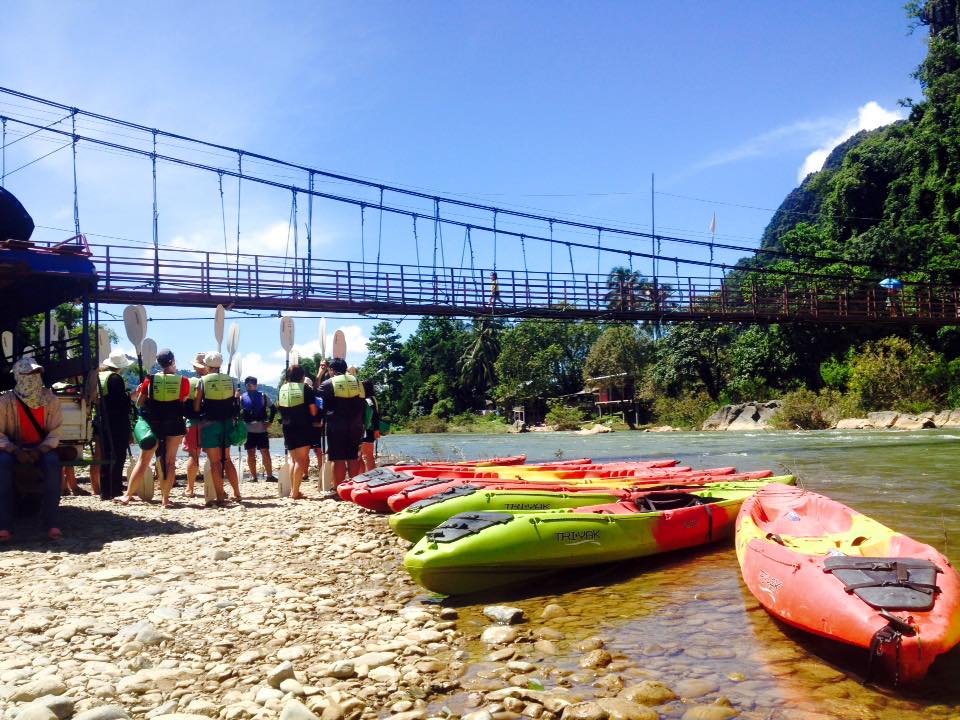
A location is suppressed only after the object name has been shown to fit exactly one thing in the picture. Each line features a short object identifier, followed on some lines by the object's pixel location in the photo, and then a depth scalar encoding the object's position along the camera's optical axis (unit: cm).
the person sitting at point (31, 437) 441
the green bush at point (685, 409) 2948
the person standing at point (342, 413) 656
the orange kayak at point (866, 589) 264
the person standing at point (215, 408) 614
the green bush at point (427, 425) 4566
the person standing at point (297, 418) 669
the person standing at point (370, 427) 775
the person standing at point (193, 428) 620
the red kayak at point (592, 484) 565
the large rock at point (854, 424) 2281
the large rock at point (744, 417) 2600
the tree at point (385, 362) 5481
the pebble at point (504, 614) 352
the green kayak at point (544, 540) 387
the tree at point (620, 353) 3697
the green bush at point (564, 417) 3683
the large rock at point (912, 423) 2162
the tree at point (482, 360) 4738
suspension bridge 1265
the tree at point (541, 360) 4109
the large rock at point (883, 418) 2230
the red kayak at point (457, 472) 618
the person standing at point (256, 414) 849
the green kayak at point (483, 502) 478
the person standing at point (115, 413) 640
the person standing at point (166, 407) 603
